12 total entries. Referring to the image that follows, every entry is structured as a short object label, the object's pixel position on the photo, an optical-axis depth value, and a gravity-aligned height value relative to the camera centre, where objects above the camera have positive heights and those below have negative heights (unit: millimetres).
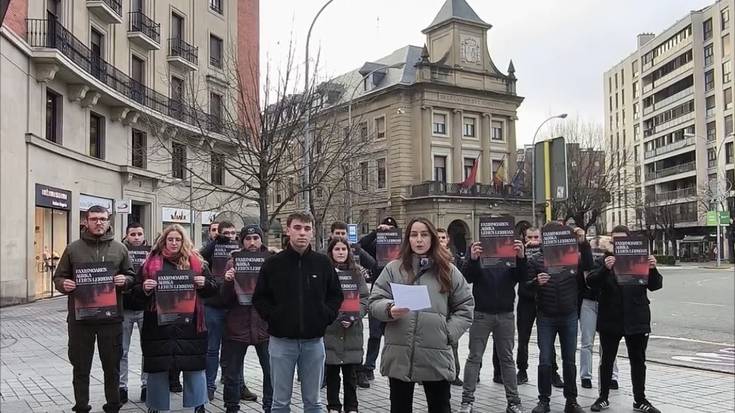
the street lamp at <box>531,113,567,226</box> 9750 +791
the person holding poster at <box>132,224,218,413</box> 6531 -861
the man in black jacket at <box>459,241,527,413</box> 7727 -979
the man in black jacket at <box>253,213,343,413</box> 6043 -722
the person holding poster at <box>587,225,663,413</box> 7789 -1073
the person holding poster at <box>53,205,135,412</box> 6867 -859
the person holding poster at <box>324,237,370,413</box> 7461 -1253
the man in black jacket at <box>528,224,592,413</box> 7758 -1091
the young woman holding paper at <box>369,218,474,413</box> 5504 -748
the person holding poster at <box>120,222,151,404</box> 8327 -1039
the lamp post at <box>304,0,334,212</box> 21562 +3554
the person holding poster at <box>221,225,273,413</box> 7188 -1017
